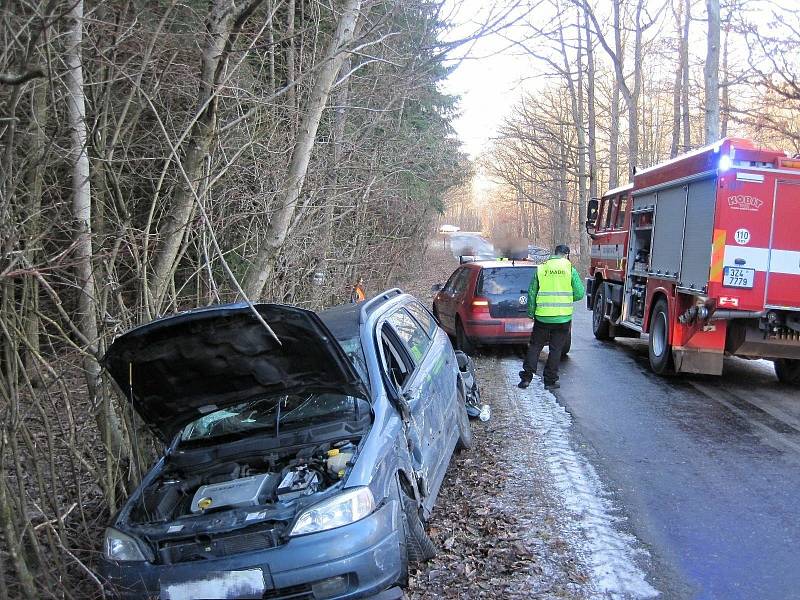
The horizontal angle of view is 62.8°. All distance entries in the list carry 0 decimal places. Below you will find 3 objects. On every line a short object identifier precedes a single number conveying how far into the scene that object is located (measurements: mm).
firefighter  8148
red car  10344
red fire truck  7898
